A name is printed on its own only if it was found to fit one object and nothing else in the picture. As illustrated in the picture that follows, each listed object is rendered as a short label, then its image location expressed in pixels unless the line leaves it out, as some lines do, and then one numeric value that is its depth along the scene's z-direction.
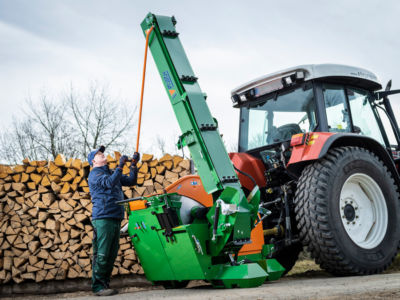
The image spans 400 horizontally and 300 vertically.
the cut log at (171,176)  6.46
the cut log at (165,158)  6.55
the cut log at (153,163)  6.50
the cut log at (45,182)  6.19
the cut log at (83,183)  6.24
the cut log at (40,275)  5.94
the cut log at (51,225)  6.05
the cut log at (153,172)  6.46
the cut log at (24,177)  6.19
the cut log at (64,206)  6.12
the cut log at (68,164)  6.25
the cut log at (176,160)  6.55
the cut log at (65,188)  6.20
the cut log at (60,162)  6.23
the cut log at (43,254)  6.01
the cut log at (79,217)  6.08
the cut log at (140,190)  6.36
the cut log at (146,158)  6.49
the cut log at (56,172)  6.23
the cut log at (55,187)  6.17
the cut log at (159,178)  6.44
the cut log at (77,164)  6.24
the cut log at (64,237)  6.08
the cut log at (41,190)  6.16
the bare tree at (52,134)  13.65
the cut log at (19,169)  6.20
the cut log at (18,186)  6.14
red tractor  3.87
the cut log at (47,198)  6.14
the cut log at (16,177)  6.20
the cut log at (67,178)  6.22
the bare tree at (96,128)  13.59
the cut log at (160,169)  6.49
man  3.98
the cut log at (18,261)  5.94
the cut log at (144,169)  6.45
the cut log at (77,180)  6.22
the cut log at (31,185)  6.20
